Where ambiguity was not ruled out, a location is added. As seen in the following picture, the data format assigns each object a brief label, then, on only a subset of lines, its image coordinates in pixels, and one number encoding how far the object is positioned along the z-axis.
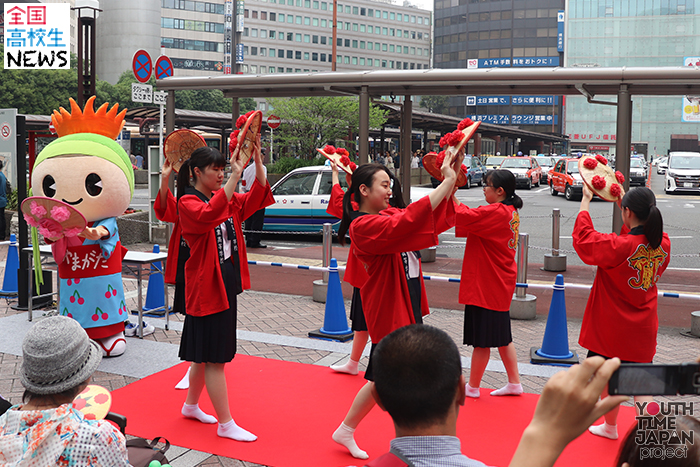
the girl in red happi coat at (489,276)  4.77
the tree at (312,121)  26.59
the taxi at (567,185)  26.30
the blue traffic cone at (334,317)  6.72
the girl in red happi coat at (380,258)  3.41
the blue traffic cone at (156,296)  7.70
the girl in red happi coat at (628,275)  4.01
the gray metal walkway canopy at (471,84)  8.34
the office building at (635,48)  84.44
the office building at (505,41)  91.81
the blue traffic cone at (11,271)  8.58
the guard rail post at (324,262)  7.73
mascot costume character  6.05
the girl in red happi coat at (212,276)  4.14
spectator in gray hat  2.28
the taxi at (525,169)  32.09
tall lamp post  12.38
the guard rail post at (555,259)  10.34
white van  28.02
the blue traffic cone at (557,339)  5.89
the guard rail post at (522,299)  7.24
